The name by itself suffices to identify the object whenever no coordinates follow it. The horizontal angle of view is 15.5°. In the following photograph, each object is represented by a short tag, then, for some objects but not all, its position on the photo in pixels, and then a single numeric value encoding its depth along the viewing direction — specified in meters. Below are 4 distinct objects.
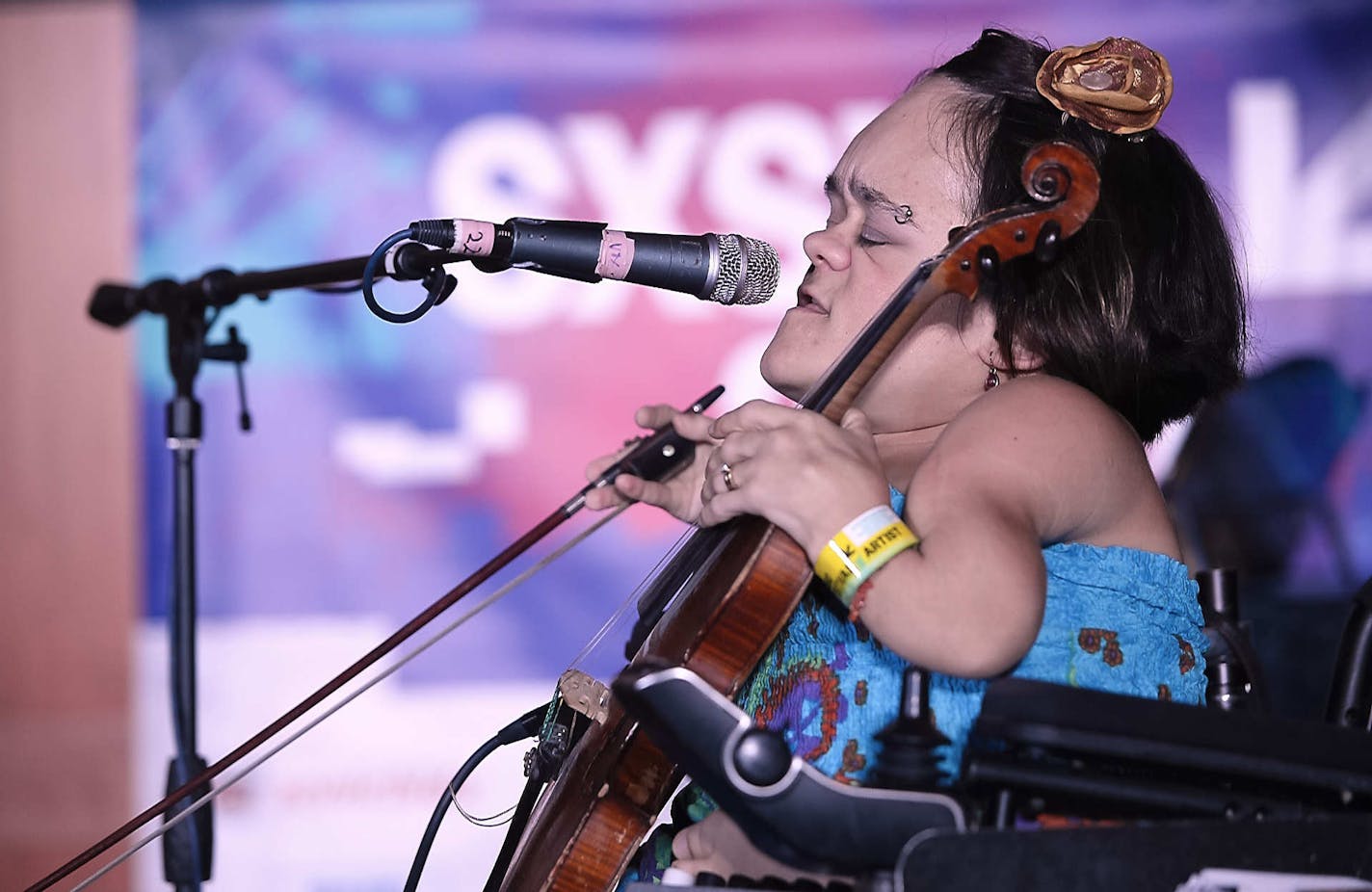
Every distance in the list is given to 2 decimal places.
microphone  3.41
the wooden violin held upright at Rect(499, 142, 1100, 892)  3.32
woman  3.25
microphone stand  3.78
